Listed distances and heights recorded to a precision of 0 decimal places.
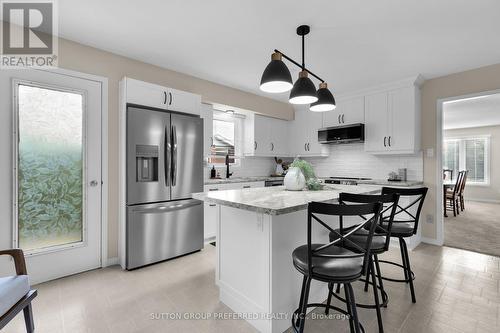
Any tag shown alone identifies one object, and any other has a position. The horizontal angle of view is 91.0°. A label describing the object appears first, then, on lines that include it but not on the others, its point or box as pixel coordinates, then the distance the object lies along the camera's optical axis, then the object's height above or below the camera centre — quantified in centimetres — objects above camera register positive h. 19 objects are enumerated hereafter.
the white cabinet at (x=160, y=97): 290 +88
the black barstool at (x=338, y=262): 133 -58
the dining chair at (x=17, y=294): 133 -74
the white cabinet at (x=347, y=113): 438 +99
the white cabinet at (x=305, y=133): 510 +71
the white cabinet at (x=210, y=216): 368 -77
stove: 417 -26
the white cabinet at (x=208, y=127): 408 +66
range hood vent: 427 +58
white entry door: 237 -4
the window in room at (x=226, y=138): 444 +54
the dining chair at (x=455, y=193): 573 -66
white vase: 236 -14
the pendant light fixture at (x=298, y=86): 192 +68
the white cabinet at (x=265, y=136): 491 +62
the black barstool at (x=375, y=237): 157 -55
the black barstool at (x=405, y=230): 209 -55
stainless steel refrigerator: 284 -23
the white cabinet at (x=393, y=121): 379 +73
